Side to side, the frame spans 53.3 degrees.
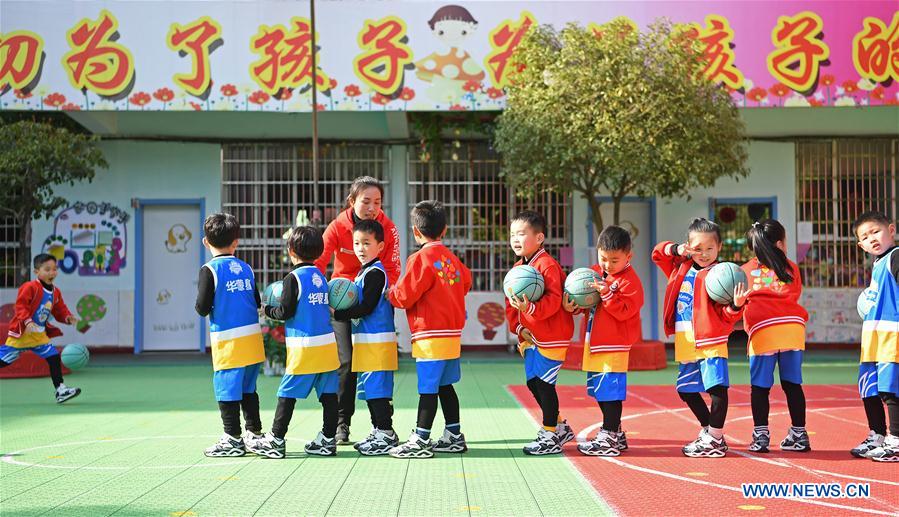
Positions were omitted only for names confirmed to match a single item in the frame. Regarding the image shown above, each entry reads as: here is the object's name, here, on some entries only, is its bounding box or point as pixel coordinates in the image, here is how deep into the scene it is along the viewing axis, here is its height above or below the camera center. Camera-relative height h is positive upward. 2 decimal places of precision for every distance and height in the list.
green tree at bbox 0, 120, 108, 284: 11.77 +1.38
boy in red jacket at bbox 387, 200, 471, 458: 5.57 -0.34
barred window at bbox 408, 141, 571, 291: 14.27 +0.93
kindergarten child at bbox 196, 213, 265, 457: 5.63 -0.42
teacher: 5.93 +0.08
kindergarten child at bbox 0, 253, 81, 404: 8.98 -0.53
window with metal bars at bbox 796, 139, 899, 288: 14.48 +1.04
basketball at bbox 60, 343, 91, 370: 9.58 -0.95
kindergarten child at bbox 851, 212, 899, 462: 5.42 -0.48
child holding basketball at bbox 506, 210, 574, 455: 5.62 -0.45
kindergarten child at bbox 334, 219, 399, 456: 5.64 -0.48
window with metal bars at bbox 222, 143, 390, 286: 14.27 +1.27
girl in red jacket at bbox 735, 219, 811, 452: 5.85 -0.42
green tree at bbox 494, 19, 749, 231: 10.98 +1.87
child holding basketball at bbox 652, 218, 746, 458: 5.58 -0.44
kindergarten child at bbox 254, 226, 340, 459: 5.57 -0.52
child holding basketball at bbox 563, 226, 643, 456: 5.60 -0.46
